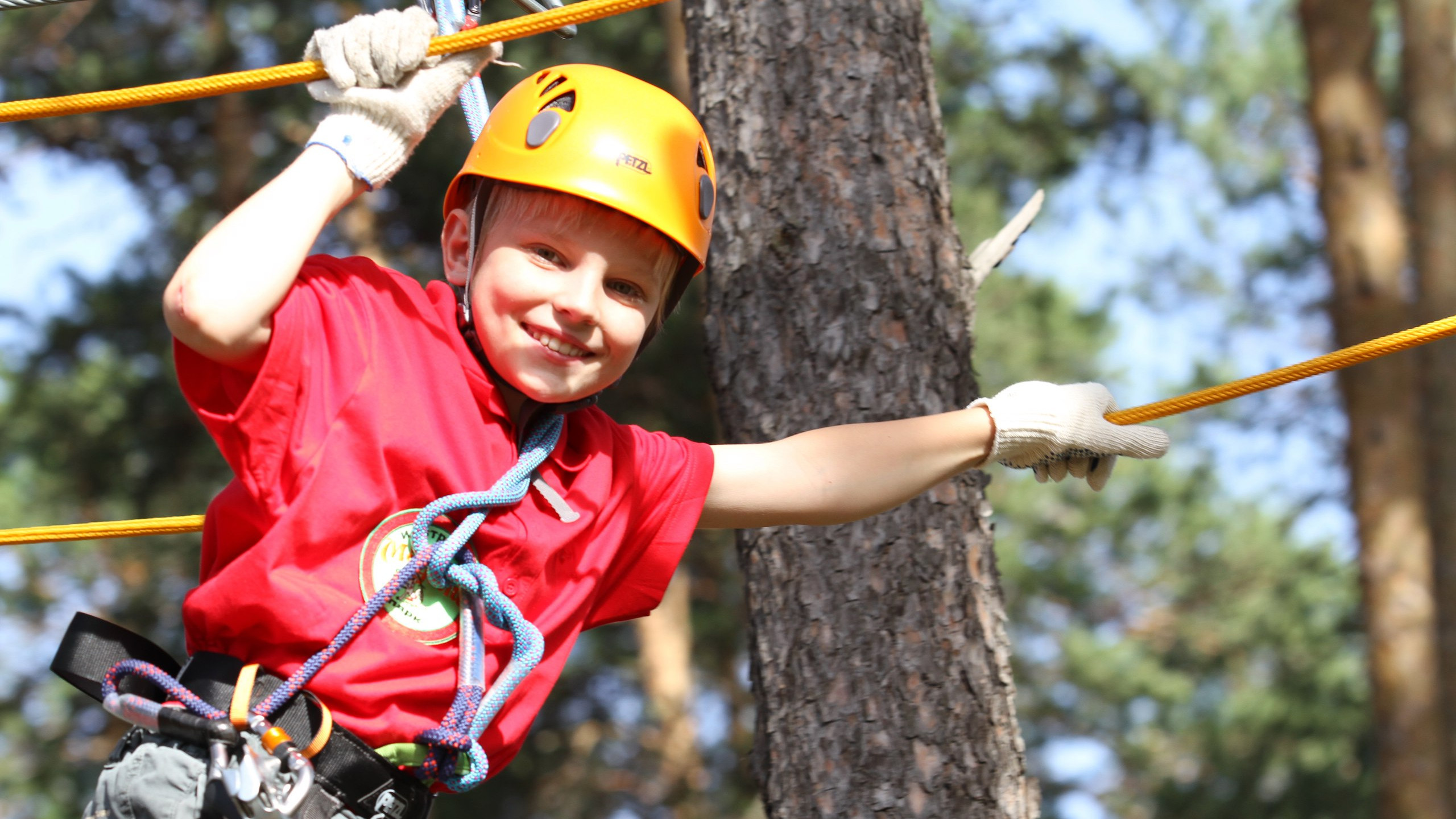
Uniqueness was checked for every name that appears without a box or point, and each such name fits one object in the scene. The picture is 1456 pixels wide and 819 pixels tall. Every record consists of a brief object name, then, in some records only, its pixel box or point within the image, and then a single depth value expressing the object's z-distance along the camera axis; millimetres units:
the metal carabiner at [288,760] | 3149
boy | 3141
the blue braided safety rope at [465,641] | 3157
